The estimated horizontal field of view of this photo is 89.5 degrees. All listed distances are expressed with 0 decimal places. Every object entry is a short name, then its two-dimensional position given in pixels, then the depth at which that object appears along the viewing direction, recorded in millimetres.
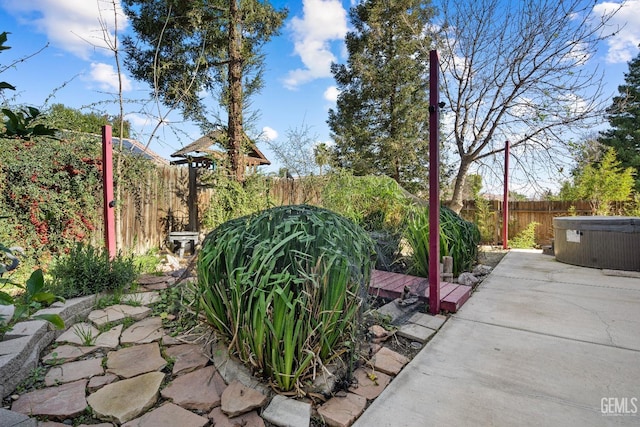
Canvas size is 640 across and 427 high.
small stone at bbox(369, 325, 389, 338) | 2125
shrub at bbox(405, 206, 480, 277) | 3416
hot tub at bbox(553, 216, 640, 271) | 4113
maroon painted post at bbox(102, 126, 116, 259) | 2931
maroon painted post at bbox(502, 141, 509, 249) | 6305
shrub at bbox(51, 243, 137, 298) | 2391
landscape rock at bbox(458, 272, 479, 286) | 3434
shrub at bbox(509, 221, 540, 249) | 7305
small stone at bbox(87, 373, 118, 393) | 1525
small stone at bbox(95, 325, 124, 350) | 1927
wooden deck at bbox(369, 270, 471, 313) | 2670
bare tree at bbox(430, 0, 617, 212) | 5781
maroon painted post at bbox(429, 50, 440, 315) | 2441
